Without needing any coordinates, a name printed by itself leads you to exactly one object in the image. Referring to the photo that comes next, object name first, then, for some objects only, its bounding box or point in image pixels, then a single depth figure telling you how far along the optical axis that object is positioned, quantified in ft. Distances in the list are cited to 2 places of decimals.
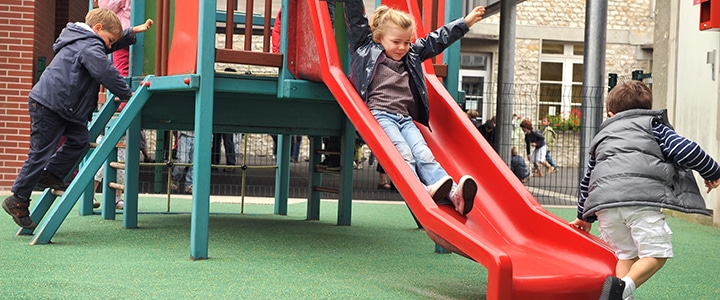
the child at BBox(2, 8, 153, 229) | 20.20
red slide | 12.99
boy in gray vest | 13.46
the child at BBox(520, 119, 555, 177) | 62.73
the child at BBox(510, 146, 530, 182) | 53.06
